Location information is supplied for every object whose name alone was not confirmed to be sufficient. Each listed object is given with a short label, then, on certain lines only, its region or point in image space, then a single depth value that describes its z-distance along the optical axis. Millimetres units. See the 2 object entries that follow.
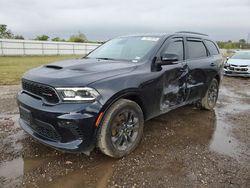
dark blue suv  2324
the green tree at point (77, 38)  40262
